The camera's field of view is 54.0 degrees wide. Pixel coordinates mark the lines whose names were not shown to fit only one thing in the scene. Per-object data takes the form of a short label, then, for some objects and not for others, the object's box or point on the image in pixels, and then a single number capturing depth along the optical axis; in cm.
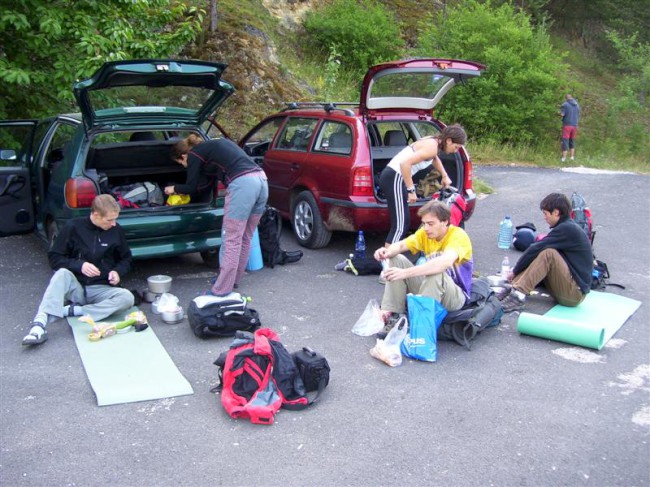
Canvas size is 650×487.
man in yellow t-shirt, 489
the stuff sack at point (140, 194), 650
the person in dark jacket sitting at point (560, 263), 577
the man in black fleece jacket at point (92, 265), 523
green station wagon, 578
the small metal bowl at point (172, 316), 541
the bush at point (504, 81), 1852
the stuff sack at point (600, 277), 659
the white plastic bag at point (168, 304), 543
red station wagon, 698
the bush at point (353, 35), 2086
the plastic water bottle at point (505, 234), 804
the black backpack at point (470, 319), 501
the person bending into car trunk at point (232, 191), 571
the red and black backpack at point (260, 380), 396
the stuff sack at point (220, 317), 502
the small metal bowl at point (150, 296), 585
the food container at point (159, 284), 580
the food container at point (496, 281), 619
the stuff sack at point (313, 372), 415
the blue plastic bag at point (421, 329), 478
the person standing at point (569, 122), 1777
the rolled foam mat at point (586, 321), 508
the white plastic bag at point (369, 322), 526
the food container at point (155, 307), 556
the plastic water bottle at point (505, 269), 642
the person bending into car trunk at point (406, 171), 633
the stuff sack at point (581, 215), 695
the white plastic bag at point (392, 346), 471
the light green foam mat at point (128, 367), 419
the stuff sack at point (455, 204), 640
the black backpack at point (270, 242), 709
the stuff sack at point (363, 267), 688
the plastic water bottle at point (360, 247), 714
